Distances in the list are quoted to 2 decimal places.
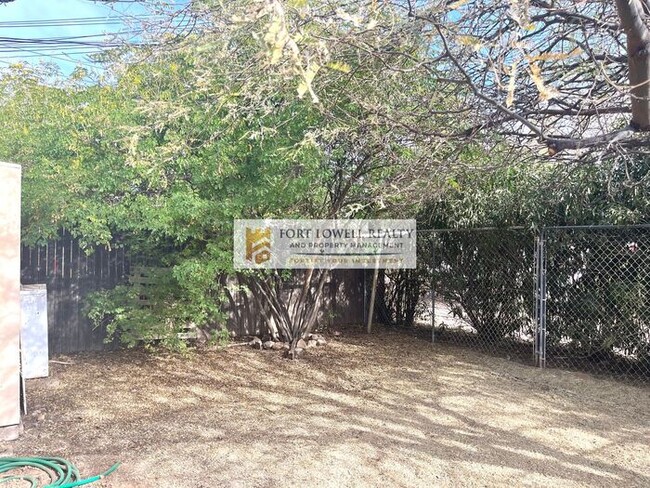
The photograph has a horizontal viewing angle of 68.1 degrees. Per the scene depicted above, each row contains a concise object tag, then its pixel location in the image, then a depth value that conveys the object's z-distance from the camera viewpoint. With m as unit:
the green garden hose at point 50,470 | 2.76
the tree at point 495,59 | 2.65
